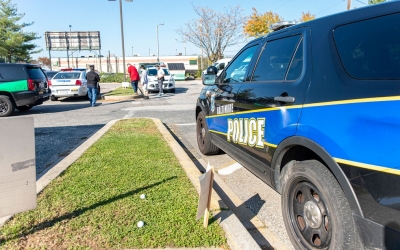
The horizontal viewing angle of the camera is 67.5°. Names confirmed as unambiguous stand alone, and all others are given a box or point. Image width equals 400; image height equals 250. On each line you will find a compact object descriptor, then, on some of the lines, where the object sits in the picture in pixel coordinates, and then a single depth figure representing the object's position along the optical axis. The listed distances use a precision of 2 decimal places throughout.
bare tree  32.81
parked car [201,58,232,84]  25.12
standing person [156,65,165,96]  17.14
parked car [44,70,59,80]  23.04
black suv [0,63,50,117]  10.26
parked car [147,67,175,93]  19.05
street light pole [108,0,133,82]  18.07
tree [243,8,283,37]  32.19
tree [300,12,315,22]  32.63
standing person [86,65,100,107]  12.30
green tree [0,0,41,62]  38.19
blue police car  1.70
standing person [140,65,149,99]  18.30
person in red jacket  15.77
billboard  56.59
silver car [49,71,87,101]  14.81
